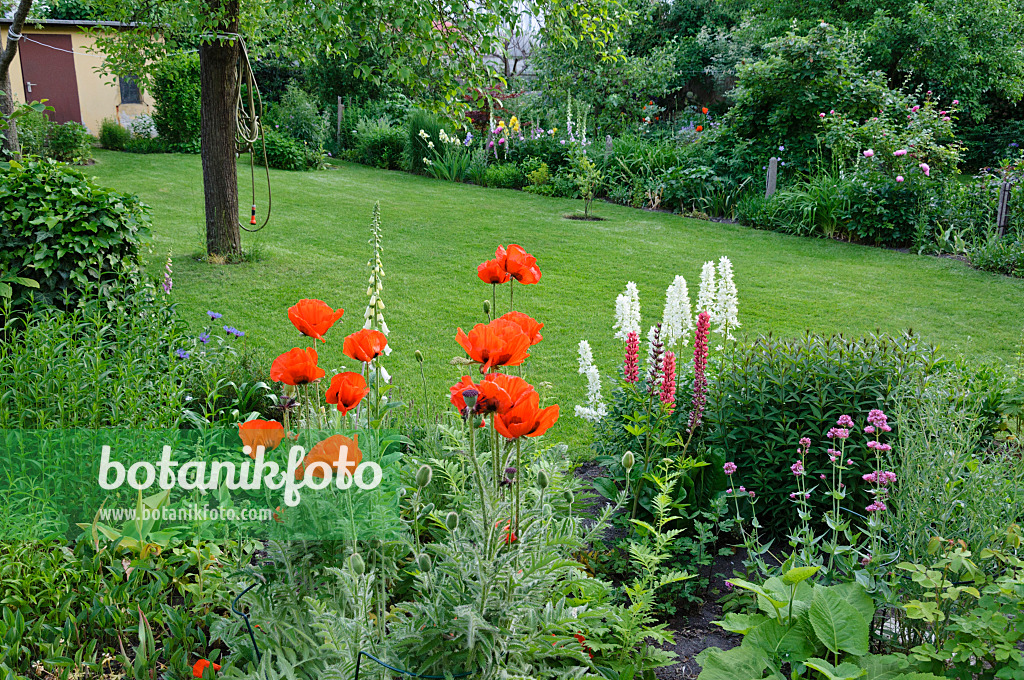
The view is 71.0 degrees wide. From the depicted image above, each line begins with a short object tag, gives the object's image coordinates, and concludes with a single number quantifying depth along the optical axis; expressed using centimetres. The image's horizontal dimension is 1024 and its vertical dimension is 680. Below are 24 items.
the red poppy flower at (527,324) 185
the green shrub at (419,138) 1291
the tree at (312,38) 464
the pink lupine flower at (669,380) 276
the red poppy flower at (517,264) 223
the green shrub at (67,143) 1235
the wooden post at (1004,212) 764
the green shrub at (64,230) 419
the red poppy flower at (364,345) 180
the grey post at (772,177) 950
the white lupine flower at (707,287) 337
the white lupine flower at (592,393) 335
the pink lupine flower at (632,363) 295
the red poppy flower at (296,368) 167
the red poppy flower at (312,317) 183
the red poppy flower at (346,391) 162
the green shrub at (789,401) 291
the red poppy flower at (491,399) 128
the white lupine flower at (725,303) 340
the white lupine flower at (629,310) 330
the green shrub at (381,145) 1363
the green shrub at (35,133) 1121
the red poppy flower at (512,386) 137
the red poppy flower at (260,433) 167
